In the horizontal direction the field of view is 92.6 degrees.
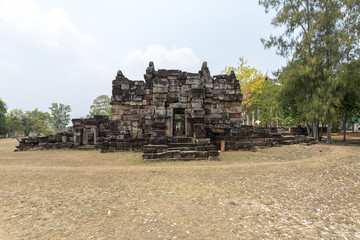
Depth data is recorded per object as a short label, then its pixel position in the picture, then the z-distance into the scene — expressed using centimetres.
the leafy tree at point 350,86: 1438
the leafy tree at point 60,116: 6240
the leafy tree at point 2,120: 3732
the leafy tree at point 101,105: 4225
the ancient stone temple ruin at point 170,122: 937
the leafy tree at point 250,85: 2600
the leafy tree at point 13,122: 3750
